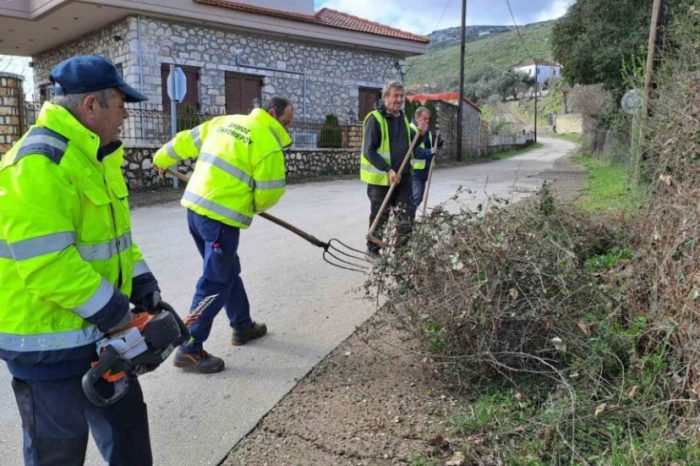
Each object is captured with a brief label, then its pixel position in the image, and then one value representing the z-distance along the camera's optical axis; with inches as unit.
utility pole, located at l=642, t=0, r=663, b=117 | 258.9
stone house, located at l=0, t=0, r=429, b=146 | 639.8
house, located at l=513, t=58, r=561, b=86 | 3489.4
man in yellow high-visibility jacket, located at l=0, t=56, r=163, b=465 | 71.8
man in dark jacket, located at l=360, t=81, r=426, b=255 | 233.9
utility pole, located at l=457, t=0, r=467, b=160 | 994.1
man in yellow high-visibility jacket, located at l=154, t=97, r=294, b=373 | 146.0
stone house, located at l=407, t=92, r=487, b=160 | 1018.7
